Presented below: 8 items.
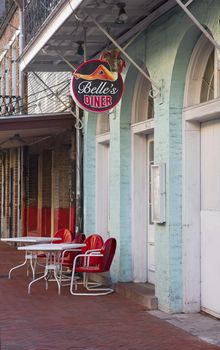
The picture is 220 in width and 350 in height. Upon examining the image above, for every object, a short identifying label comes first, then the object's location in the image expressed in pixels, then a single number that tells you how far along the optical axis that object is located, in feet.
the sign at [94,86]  35.73
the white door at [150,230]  39.01
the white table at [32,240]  42.88
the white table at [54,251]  37.78
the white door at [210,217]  30.76
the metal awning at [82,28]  33.35
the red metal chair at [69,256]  42.14
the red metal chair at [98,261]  37.25
